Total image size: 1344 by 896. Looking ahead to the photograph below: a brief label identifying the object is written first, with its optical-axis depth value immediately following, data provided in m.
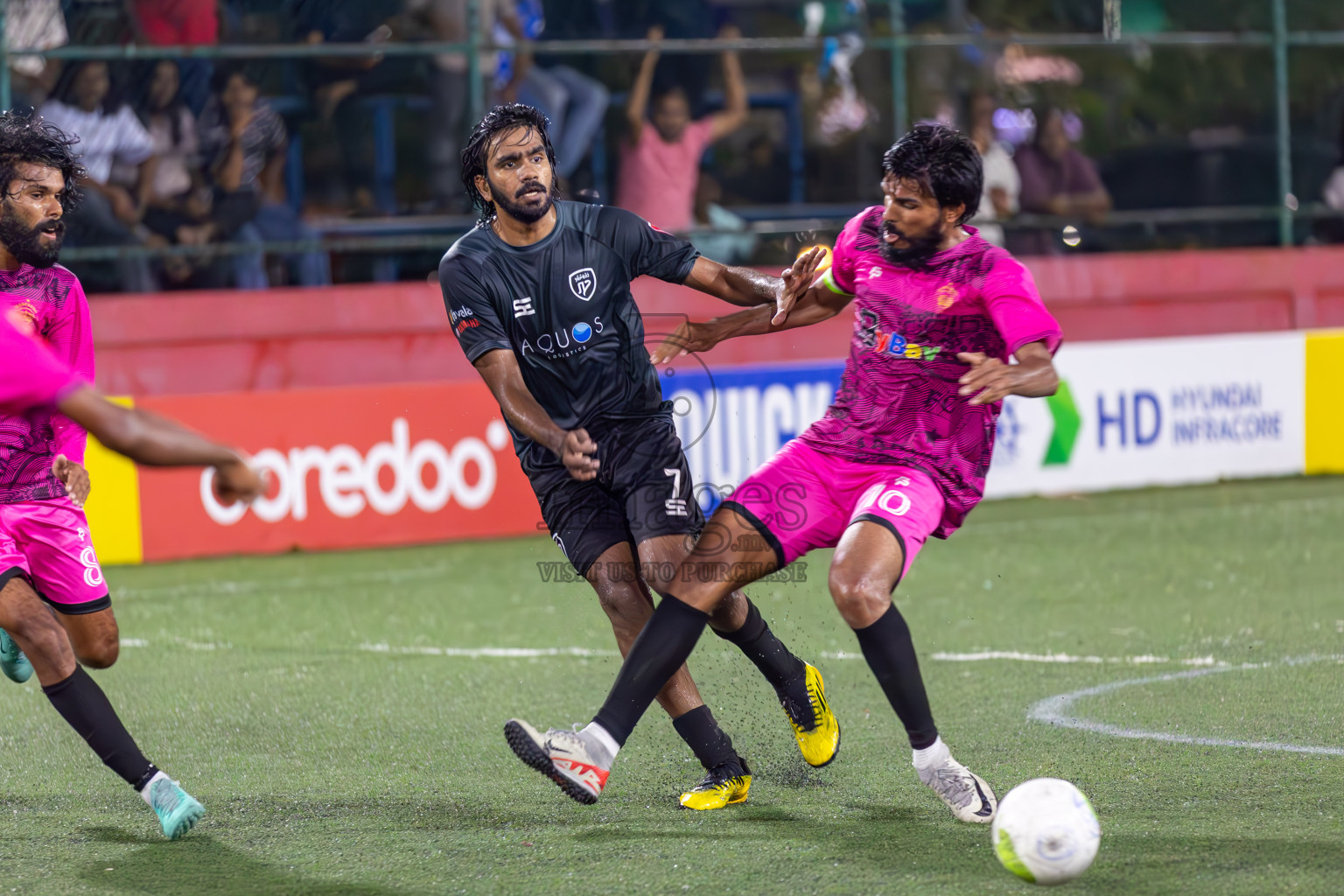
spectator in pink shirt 25.58
